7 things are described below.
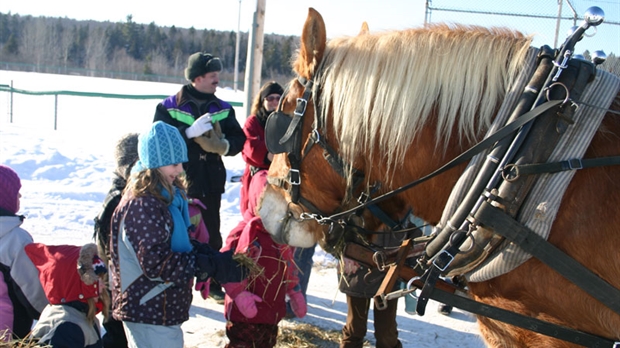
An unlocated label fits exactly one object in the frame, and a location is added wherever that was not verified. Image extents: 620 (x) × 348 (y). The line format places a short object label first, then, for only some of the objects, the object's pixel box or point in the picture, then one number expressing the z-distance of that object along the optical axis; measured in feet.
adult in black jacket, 13.69
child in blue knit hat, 8.11
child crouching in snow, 8.48
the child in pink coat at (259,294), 9.55
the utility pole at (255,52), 20.29
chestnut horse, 4.83
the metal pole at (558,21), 18.70
